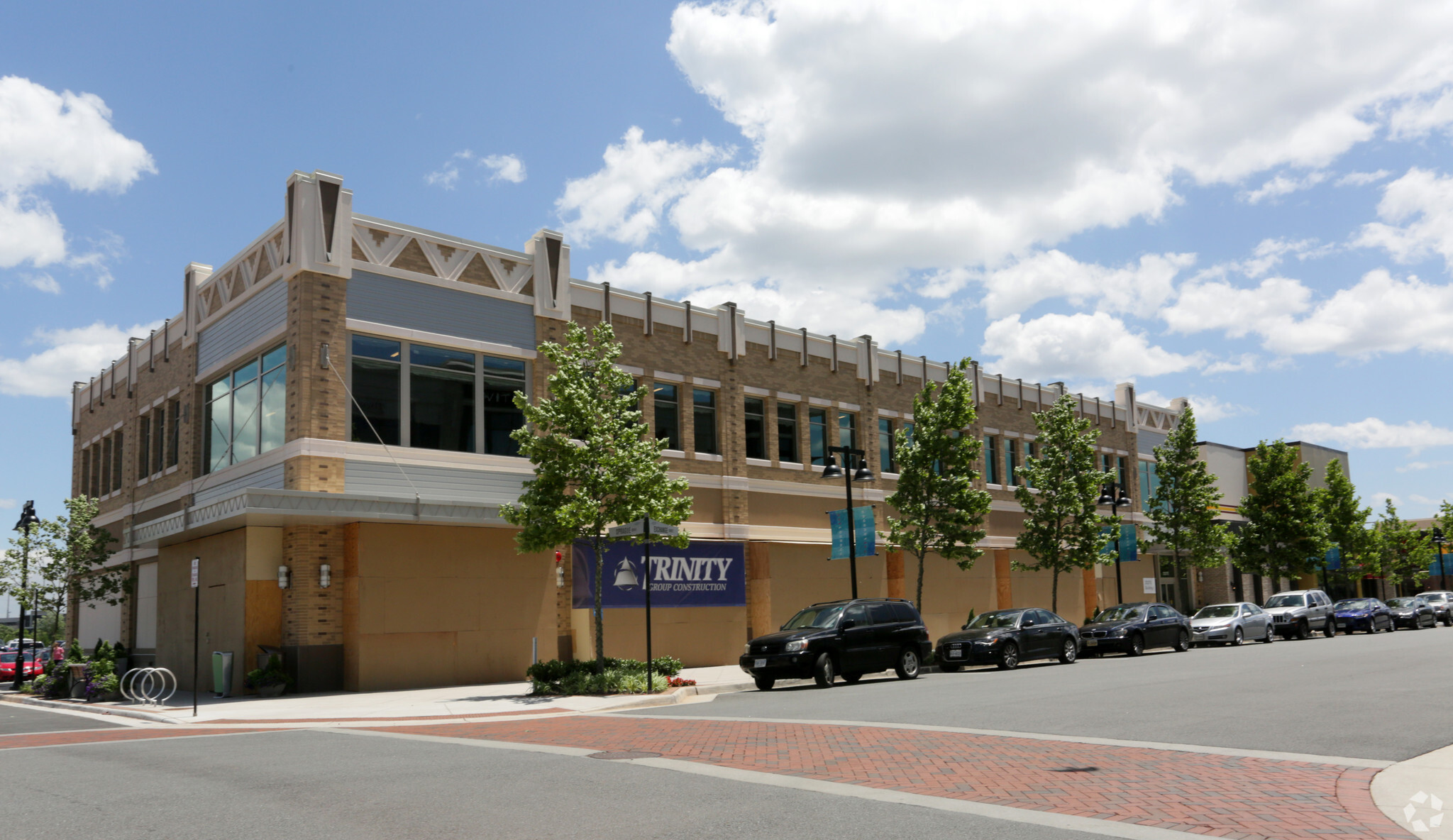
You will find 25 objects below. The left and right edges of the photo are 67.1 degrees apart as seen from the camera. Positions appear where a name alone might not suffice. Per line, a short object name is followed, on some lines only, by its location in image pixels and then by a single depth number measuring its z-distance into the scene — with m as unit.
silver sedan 34.31
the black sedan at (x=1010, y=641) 26.02
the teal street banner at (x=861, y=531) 30.81
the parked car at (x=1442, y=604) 47.47
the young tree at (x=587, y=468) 21.19
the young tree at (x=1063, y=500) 36.31
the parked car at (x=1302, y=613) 37.06
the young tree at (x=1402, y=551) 62.78
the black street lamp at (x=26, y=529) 30.75
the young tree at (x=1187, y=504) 43.06
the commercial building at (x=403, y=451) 22.61
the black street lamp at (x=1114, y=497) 36.44
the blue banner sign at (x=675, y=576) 26.72
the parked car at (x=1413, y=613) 44.62
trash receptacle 22.45
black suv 21.31
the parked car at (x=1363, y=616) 41.66
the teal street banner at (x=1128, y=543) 40.66
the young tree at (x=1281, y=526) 48.25
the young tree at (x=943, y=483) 31.39
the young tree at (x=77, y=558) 31.23
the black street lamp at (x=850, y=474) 26.83
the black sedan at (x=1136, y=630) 29.81
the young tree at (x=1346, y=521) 53.66
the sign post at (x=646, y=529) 21.34
